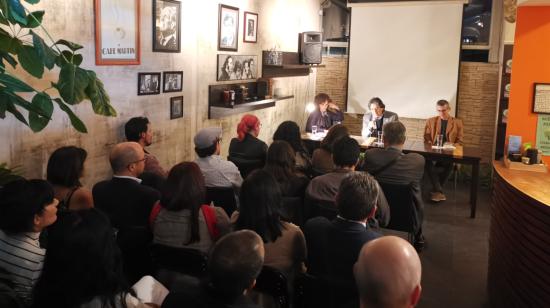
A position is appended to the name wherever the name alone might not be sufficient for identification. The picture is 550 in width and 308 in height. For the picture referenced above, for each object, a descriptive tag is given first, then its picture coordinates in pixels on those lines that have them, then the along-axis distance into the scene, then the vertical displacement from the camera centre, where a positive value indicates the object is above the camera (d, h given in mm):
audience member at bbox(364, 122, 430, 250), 4352 -649
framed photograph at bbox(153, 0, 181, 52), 4758 +551
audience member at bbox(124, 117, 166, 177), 4297 -442
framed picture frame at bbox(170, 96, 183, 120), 5172 -269
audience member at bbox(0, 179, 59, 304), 2045 -652
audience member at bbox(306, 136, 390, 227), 3494 -657
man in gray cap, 3971 -655
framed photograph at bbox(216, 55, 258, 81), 6020 +215
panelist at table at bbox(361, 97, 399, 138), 7198 -417
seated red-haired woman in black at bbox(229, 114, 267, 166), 4961 -603
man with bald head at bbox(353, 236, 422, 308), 1513 -571
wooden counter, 2844 -934
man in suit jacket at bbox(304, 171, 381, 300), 2342 -705
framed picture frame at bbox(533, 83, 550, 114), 4836 -18
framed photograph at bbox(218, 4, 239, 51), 5922 +679
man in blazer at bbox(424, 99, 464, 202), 6699 -577
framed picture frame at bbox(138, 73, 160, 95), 4598 -27
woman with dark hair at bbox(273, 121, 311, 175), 4980 -519
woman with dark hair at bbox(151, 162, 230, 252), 2678 -741
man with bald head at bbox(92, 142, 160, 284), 2754 -748
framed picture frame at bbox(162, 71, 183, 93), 5012 +1
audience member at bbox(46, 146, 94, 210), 2900 -609
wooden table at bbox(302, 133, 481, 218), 5902 -754
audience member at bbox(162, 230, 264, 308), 1665 -655
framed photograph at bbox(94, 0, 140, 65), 3996 +396
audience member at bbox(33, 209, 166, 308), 1725 -673
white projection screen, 8031 +607
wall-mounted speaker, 8031 +645
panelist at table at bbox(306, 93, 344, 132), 7590 -428
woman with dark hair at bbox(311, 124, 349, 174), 4609 -654
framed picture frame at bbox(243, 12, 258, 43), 6578 +765
